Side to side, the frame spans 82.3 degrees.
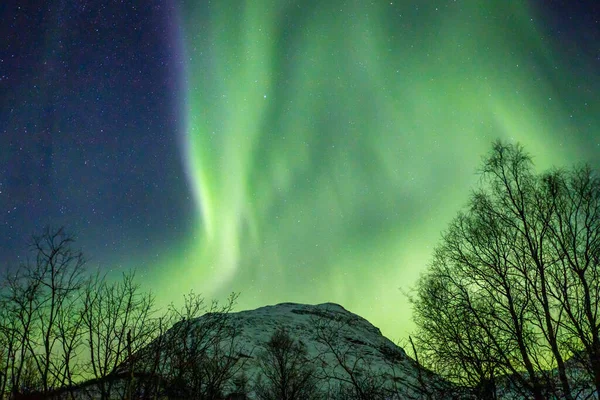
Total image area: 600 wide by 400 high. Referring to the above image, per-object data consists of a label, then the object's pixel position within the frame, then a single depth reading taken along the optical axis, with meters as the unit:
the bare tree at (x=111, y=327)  9.86
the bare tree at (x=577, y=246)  10.02
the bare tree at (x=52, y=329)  9.92
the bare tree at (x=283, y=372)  30.22
